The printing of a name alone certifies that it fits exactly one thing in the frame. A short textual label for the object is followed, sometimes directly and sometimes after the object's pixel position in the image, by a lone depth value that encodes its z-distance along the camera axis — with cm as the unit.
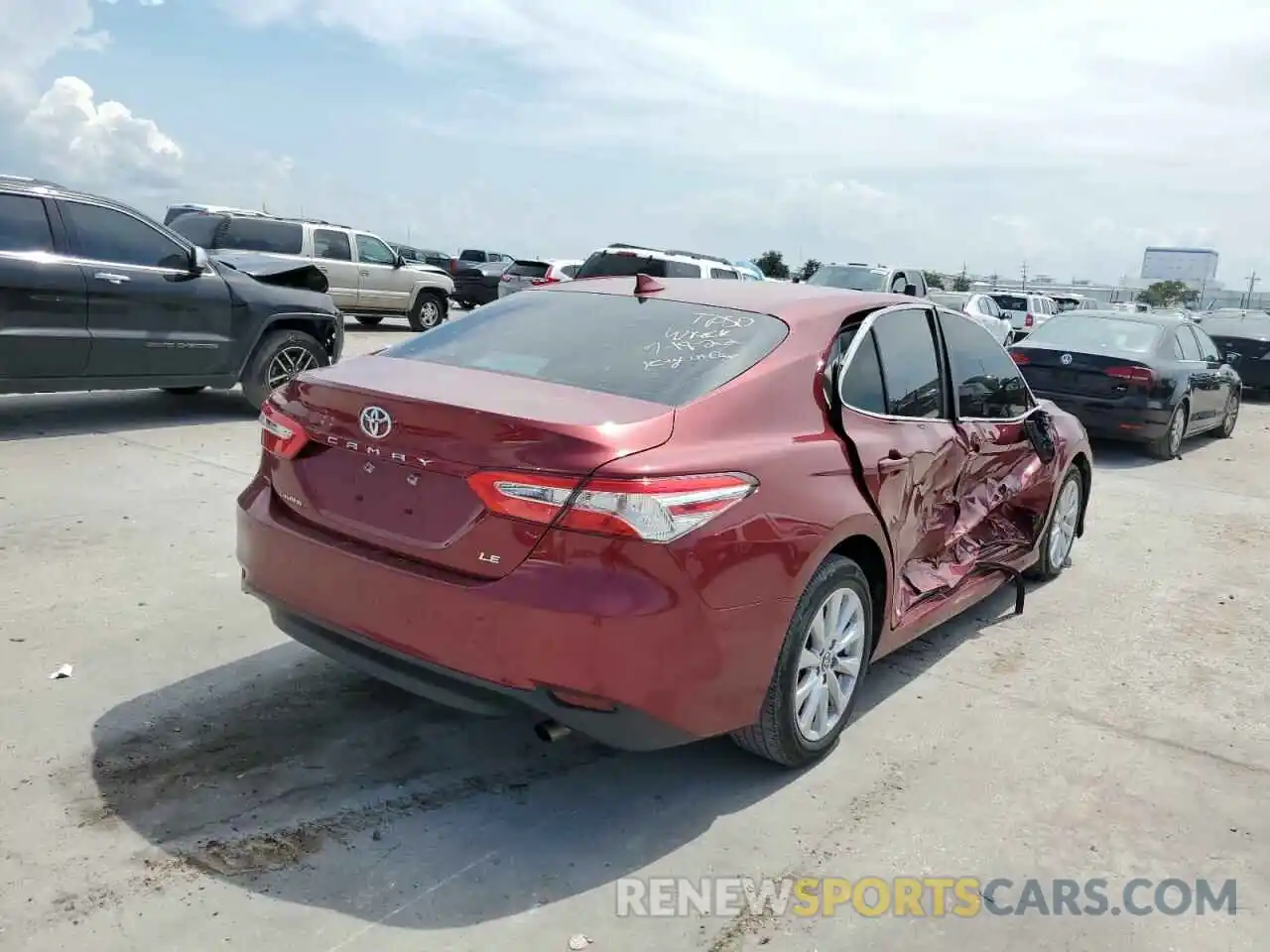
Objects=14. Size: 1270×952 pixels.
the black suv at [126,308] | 743
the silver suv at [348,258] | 1598
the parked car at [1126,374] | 1051
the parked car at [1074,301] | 3269
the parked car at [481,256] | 4144
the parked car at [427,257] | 3684
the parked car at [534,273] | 2234
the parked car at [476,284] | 2683
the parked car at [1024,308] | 2670
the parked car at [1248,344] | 1778
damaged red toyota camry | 289
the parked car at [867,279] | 1961
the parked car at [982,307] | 2188
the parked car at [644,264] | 1588
